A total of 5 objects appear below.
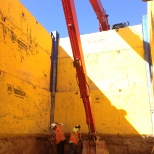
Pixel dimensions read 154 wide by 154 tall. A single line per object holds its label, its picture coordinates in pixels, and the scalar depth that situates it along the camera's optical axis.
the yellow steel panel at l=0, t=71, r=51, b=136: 6.47
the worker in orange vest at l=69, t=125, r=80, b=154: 7.58
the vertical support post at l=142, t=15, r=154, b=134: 8.16
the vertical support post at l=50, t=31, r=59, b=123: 9.46
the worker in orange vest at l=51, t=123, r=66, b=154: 7.86
